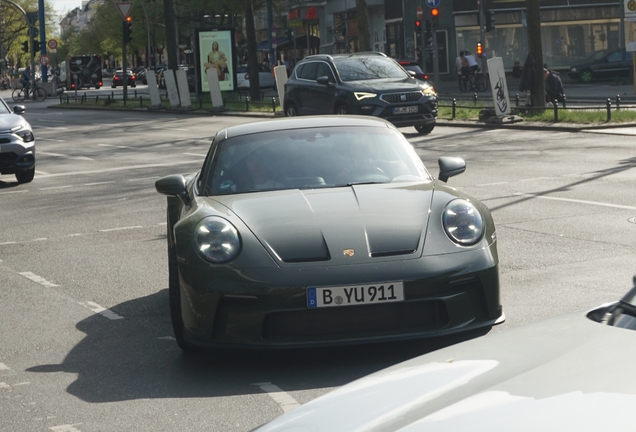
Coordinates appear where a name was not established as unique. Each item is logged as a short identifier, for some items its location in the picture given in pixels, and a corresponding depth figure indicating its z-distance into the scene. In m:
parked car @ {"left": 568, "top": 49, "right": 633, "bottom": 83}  46.94
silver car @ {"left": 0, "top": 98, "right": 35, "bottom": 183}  17.44
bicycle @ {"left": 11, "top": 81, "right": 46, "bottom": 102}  66.50
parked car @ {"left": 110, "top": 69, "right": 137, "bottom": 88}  90.93
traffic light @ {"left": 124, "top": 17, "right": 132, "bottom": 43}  47.56
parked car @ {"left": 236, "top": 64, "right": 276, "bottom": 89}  61.62
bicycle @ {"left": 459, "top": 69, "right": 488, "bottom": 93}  46.16
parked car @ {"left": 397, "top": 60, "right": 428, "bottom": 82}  38.55
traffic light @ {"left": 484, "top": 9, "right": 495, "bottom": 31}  47.53
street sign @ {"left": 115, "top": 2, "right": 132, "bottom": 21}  43.89
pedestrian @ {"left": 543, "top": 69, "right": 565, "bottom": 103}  28.61
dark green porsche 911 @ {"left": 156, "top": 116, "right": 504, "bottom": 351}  5.57
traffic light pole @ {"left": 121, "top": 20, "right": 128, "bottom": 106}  47.25
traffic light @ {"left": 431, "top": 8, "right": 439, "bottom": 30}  33.67
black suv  23.47
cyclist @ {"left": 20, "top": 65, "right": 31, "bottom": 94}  67.55
